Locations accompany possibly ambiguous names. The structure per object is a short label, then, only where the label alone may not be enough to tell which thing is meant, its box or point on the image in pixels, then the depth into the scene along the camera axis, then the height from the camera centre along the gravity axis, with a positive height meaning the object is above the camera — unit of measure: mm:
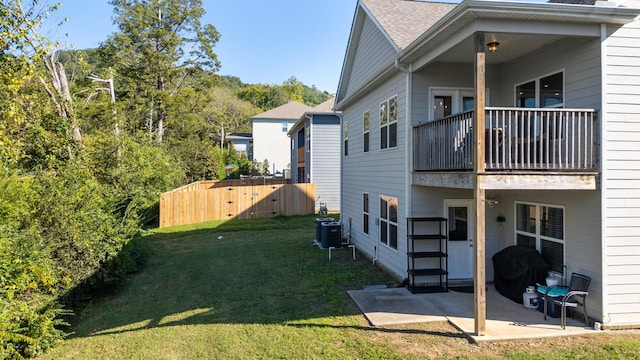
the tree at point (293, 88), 73562 +17141
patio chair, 6137 -2080
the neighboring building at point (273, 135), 39969 +4147
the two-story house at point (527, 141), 6008 +563
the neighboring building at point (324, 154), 22188 +1167
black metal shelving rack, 8352 -1806
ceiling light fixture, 6711 +2272
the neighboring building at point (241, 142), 50322 +4377
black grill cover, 7219 -1952
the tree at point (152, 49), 28078 +9622
